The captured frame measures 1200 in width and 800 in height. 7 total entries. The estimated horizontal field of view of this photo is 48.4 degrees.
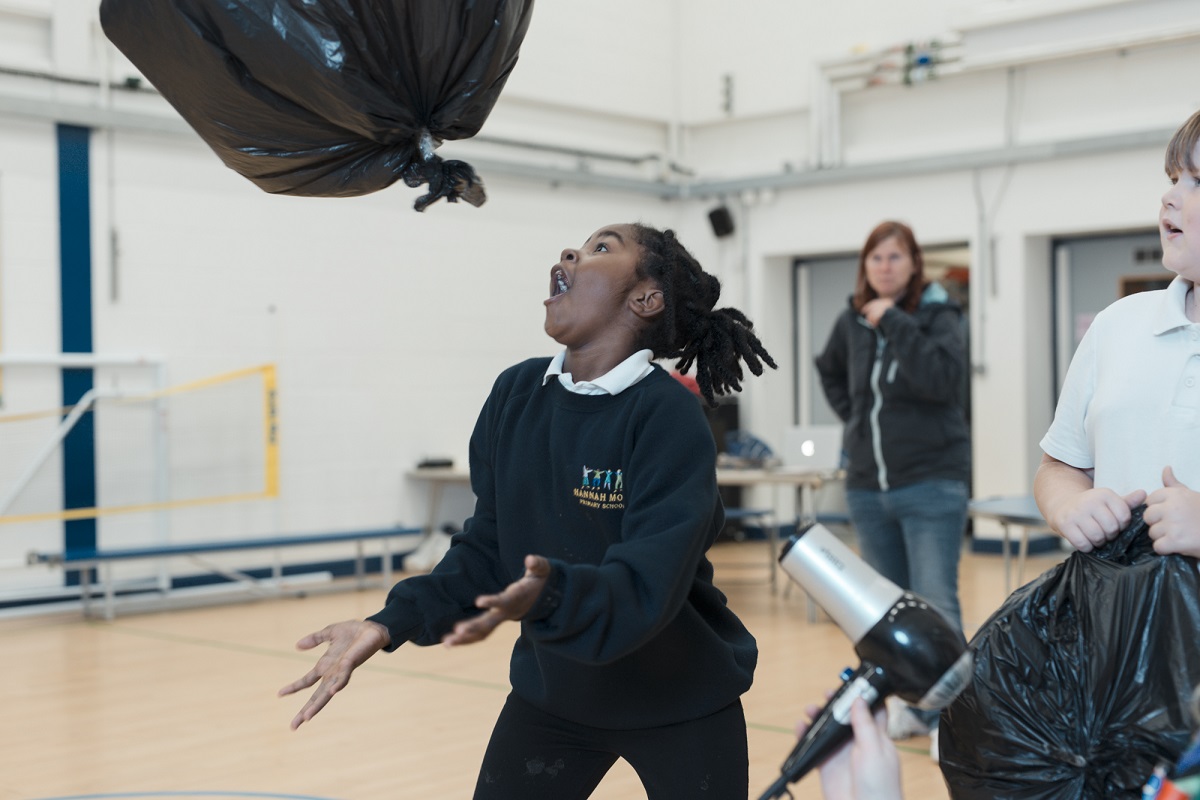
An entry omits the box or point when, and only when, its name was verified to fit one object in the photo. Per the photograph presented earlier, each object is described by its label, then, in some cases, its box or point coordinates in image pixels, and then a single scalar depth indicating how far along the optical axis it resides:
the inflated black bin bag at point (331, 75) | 1.71
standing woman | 3.74
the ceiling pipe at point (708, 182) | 6.63
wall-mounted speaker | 9.41
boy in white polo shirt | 1.45
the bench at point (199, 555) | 6.16
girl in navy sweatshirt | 1.66
